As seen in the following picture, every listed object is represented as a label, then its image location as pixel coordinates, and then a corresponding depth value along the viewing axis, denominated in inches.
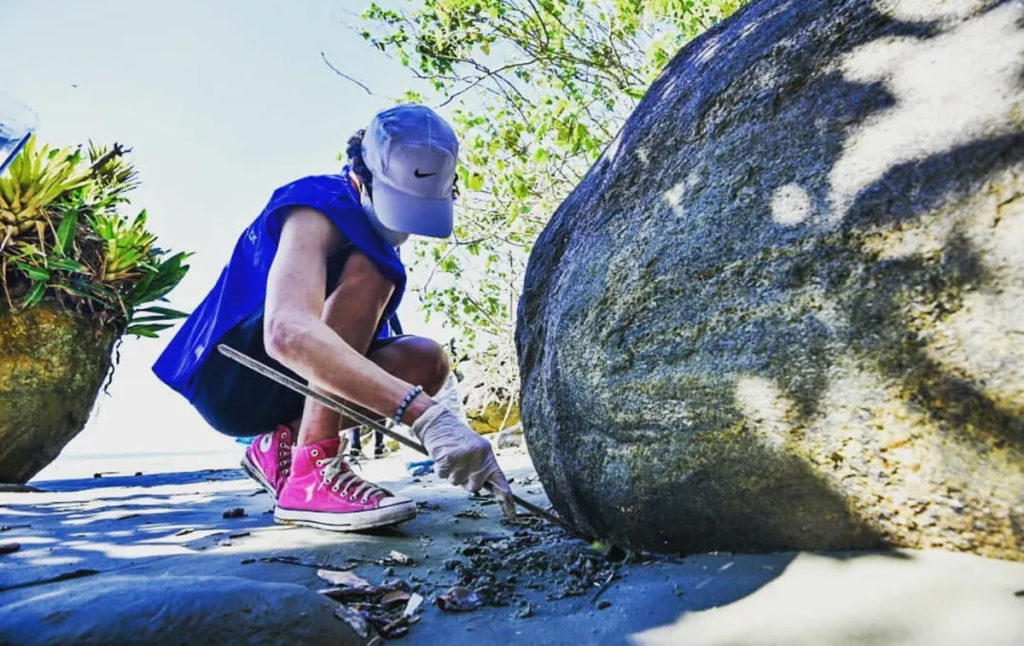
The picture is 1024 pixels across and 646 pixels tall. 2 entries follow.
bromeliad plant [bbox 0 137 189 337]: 187.3
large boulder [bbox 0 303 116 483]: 176.6
